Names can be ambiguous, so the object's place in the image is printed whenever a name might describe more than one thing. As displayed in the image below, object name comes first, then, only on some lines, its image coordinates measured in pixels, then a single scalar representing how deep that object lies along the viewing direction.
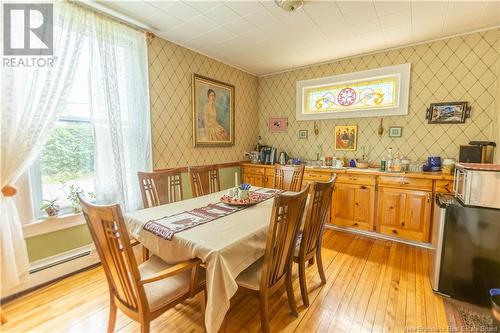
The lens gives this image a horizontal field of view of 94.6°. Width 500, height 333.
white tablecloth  1.19
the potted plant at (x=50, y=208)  2.02
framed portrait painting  3.32
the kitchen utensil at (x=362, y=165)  3.29
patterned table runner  1.44
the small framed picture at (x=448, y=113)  2.75
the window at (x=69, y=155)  2.04
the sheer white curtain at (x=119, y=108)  2.24
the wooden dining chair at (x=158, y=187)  2.13
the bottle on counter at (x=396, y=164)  2.99
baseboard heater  1.97
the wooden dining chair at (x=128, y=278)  1.04
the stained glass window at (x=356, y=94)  3.13
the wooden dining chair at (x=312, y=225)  1.65
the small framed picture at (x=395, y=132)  3.16
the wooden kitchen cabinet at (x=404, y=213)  2.68
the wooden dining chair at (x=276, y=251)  1.30
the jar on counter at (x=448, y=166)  2.62
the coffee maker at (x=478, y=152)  2.49
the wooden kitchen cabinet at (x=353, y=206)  3.02
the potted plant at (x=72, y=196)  2.20
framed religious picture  3.50
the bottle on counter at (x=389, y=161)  3.09
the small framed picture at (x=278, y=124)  4.19
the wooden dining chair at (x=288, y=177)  2.73
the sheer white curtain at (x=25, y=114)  1.71
